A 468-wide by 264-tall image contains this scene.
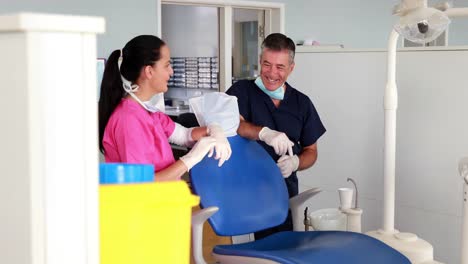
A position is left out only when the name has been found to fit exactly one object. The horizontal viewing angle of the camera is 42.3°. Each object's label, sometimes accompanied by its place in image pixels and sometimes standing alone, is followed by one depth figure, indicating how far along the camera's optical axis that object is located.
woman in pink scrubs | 1.62
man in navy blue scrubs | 2.30
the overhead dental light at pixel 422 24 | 1.91
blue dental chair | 1.69
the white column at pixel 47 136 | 0.56
